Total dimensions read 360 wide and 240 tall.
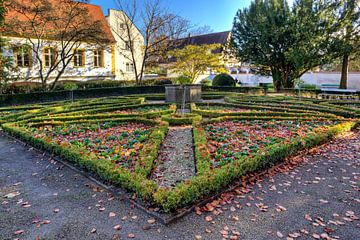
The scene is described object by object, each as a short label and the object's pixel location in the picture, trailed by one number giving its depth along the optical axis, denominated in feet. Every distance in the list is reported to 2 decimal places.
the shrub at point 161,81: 72.68
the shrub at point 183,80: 43.11
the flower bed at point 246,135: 16.20
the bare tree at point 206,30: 93.09
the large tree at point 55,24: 52.42
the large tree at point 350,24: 55.06
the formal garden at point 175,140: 12.14
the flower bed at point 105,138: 16.03
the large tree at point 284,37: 55.42
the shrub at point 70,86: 53.93
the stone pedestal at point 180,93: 41.01
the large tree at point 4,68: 45.26
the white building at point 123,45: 80.31
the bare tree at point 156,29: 70.54
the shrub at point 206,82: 77.48
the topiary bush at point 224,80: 66.64
